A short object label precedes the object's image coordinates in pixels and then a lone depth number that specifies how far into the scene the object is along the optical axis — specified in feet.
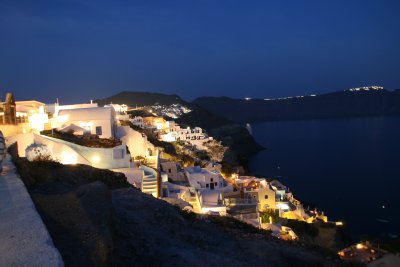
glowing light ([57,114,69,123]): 70.95
